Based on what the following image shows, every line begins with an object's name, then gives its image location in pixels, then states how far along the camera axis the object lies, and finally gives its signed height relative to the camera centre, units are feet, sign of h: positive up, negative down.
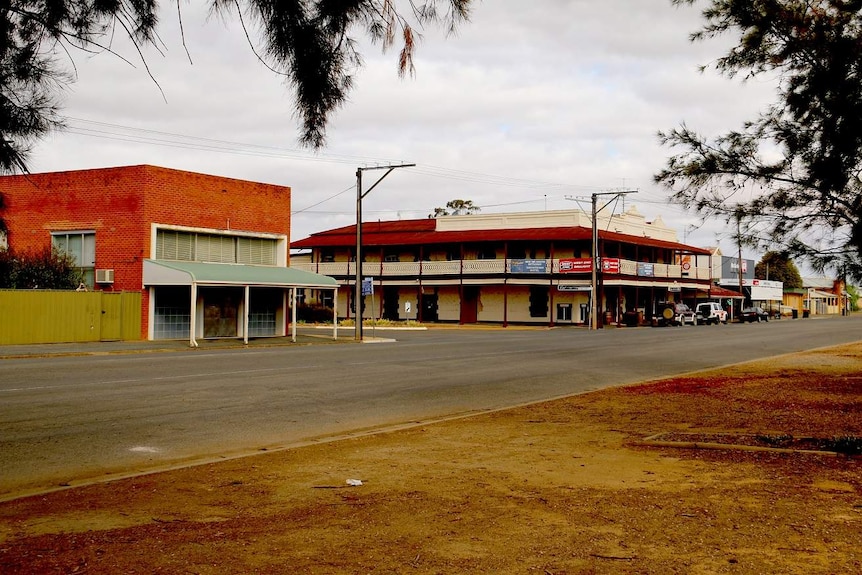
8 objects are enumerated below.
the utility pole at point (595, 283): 166.81 +6.73
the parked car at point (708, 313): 210.38 +1.07
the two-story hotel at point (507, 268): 188.14 +11.35
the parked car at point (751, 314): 237.25 +0.91
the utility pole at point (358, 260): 116.78 +7.95
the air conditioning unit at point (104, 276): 107.86 +5.10
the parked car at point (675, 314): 197.98 +0.66
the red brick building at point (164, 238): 107.24 +10.42
